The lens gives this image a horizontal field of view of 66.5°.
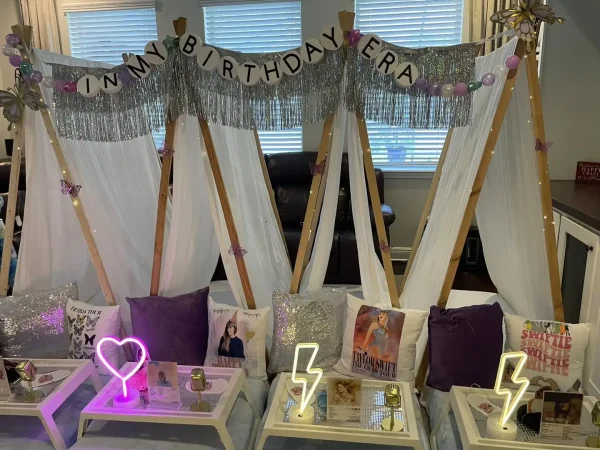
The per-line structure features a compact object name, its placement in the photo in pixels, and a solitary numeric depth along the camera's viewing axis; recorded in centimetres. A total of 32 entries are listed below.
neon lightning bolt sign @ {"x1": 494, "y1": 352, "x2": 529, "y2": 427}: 153
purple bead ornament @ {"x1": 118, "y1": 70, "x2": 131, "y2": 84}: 197
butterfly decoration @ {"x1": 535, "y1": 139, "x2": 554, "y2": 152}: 189
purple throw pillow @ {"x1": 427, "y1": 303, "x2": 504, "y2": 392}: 191
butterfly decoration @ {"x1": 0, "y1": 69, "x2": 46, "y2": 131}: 212
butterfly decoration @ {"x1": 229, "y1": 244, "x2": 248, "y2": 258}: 216
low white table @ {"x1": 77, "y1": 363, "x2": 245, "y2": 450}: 163
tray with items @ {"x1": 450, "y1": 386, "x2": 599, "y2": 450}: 148
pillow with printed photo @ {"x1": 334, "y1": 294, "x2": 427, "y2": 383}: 197
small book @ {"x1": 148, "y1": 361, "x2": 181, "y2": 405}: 168
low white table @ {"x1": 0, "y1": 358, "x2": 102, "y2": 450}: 171
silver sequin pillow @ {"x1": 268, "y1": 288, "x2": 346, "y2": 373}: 209
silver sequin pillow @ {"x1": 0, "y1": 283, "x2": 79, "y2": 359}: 219
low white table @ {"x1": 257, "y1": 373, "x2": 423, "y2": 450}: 154
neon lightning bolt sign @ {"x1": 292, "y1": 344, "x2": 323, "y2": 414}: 165
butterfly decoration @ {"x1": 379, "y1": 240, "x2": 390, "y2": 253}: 212
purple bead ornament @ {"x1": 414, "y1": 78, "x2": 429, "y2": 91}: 182
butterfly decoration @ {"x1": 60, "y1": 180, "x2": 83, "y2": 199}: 224
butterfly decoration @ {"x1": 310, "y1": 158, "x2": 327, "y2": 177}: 208
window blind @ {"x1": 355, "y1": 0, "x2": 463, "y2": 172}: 402
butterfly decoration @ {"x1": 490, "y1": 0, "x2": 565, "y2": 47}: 174
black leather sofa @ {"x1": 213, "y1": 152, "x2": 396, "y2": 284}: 353
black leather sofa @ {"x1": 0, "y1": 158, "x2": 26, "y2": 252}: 409
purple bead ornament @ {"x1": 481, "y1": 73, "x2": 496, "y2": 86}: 176
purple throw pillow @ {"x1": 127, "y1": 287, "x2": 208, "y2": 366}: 213
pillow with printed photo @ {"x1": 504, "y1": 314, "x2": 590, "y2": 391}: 186
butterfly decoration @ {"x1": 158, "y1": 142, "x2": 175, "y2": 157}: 212
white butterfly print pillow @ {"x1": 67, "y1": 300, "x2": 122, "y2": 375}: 217
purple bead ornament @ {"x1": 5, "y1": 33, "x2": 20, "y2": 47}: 210
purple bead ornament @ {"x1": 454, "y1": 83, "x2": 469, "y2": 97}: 180
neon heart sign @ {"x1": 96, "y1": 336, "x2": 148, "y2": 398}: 175
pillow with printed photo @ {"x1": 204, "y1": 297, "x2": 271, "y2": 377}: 208
